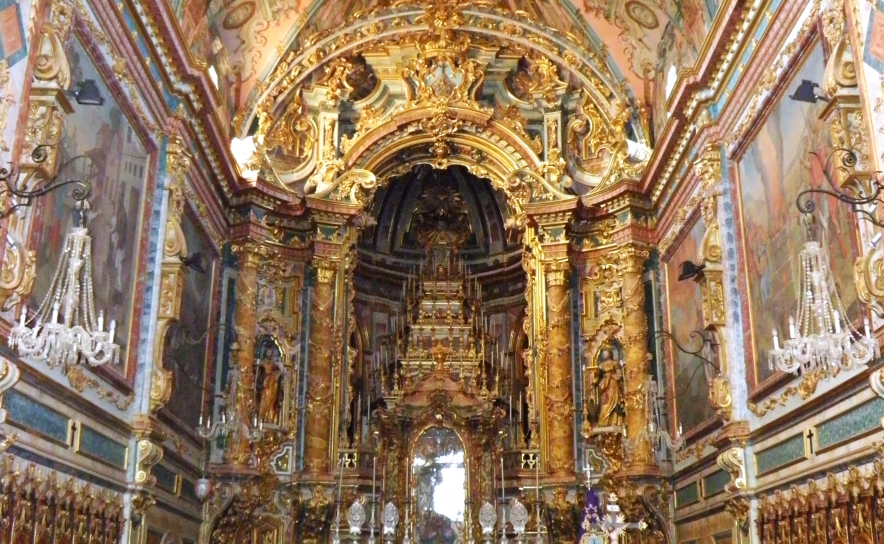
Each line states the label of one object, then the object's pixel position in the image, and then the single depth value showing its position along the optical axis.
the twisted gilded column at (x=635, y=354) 15.52
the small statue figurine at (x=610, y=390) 16.53
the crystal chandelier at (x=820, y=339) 7.50
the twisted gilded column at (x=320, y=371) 16.41
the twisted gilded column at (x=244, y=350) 15.52
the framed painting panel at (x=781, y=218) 9.05
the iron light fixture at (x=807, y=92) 9.12
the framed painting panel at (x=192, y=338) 13.62
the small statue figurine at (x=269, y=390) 16.31
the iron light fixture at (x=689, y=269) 12.88
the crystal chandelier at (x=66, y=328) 7.53
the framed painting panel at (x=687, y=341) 13.87
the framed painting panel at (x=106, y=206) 9.21
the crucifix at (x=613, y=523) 11.65
